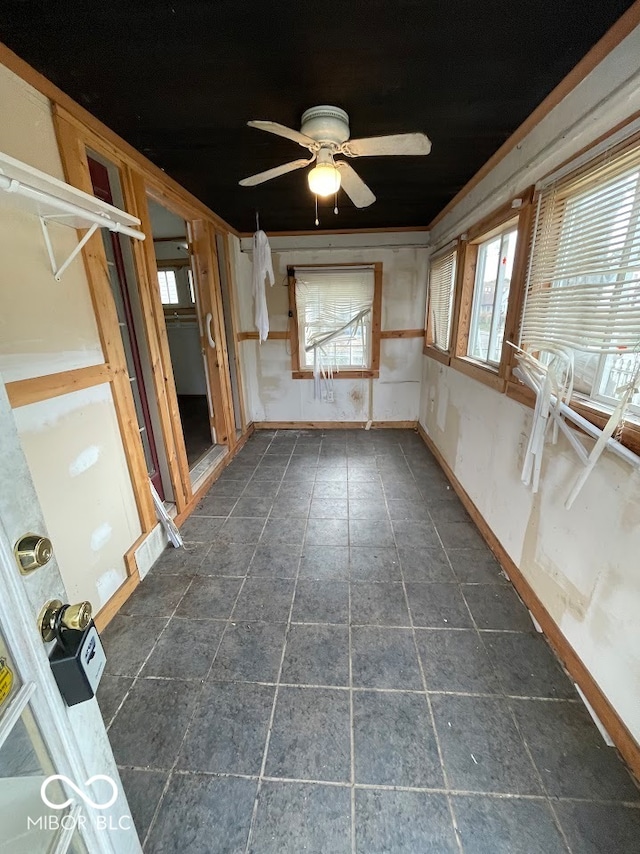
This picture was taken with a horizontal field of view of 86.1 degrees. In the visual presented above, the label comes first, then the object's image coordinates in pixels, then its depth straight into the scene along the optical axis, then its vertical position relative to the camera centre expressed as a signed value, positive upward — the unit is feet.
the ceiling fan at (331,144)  4.92 +2.39
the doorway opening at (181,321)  15.48 -0.15
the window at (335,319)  13.42 -0.21
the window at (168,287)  17.65 +1.56
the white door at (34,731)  1.76 -2.29
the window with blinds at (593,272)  3.90 +0.43
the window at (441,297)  10.54 +0.44
